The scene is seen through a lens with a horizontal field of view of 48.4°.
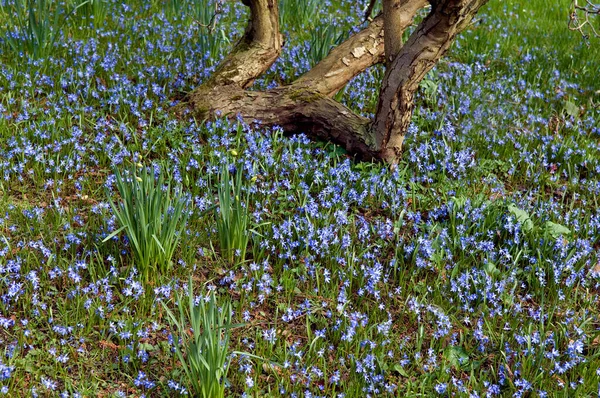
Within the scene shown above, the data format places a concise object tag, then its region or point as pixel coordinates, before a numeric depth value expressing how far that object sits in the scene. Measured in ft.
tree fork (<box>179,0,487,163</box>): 14.92
